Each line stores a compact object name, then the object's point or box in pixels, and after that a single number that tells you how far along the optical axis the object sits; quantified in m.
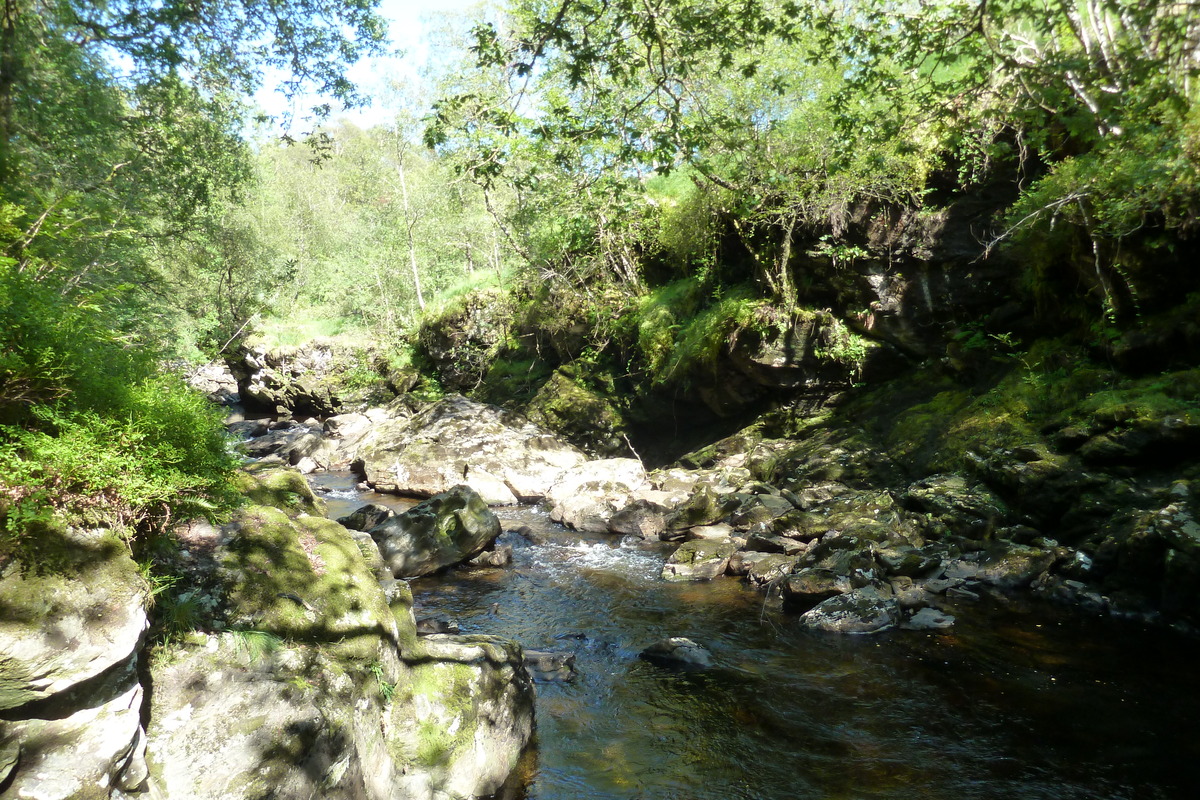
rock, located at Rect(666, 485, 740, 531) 11.37
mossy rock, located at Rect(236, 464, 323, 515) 5.04
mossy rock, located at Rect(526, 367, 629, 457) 17.31
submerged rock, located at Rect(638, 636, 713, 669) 6.87
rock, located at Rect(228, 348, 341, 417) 26.05
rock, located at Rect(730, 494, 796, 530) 10.75
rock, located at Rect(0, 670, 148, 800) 2.61
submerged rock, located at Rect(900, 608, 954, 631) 7.30
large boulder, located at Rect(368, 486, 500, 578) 10.27
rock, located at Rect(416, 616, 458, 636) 7.61
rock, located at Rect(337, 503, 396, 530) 11.65
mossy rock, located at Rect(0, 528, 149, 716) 2.67
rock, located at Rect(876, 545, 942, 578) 8.33
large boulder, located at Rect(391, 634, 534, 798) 4.40
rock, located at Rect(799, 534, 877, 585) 8.17
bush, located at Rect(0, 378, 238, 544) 3.00
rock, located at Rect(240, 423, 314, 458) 19.88
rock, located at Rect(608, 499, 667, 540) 11.90
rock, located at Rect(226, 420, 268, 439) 22.95
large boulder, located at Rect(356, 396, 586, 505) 15.34
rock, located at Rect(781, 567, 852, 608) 8.00
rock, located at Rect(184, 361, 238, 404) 31.44
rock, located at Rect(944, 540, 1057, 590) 7.96
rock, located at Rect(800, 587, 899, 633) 7.40
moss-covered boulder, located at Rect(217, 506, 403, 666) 4.02
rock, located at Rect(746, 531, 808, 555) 9.59
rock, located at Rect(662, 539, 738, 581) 9.66
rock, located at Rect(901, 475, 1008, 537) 8.89
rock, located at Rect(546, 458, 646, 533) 12.67
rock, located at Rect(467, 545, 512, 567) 10.66
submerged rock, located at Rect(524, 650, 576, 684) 6.64
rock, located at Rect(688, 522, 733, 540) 10.75
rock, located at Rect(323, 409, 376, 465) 19.58
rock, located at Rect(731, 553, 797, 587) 8.95
